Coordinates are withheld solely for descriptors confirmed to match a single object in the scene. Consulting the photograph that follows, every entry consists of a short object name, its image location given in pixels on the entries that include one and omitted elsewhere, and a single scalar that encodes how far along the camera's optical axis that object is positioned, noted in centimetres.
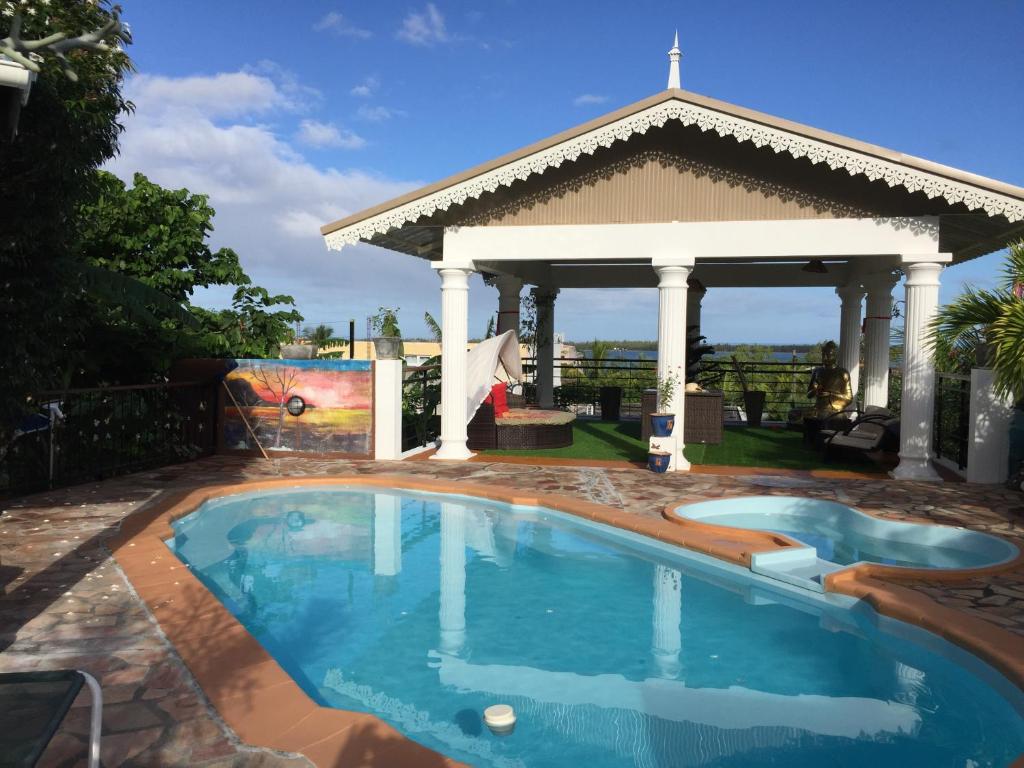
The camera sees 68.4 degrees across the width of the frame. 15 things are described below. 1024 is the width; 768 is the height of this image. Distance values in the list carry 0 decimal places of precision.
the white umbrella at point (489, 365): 1333
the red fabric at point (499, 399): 1430
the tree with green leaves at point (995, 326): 820
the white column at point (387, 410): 1282
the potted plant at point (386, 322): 2050
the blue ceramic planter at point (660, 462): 1152
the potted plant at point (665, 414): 1161
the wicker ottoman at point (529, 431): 1395
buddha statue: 1417
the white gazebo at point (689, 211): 1062
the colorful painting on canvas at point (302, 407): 1305
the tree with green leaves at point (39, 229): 592
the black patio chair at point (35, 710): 256
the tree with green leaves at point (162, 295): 1306
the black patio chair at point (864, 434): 1206
